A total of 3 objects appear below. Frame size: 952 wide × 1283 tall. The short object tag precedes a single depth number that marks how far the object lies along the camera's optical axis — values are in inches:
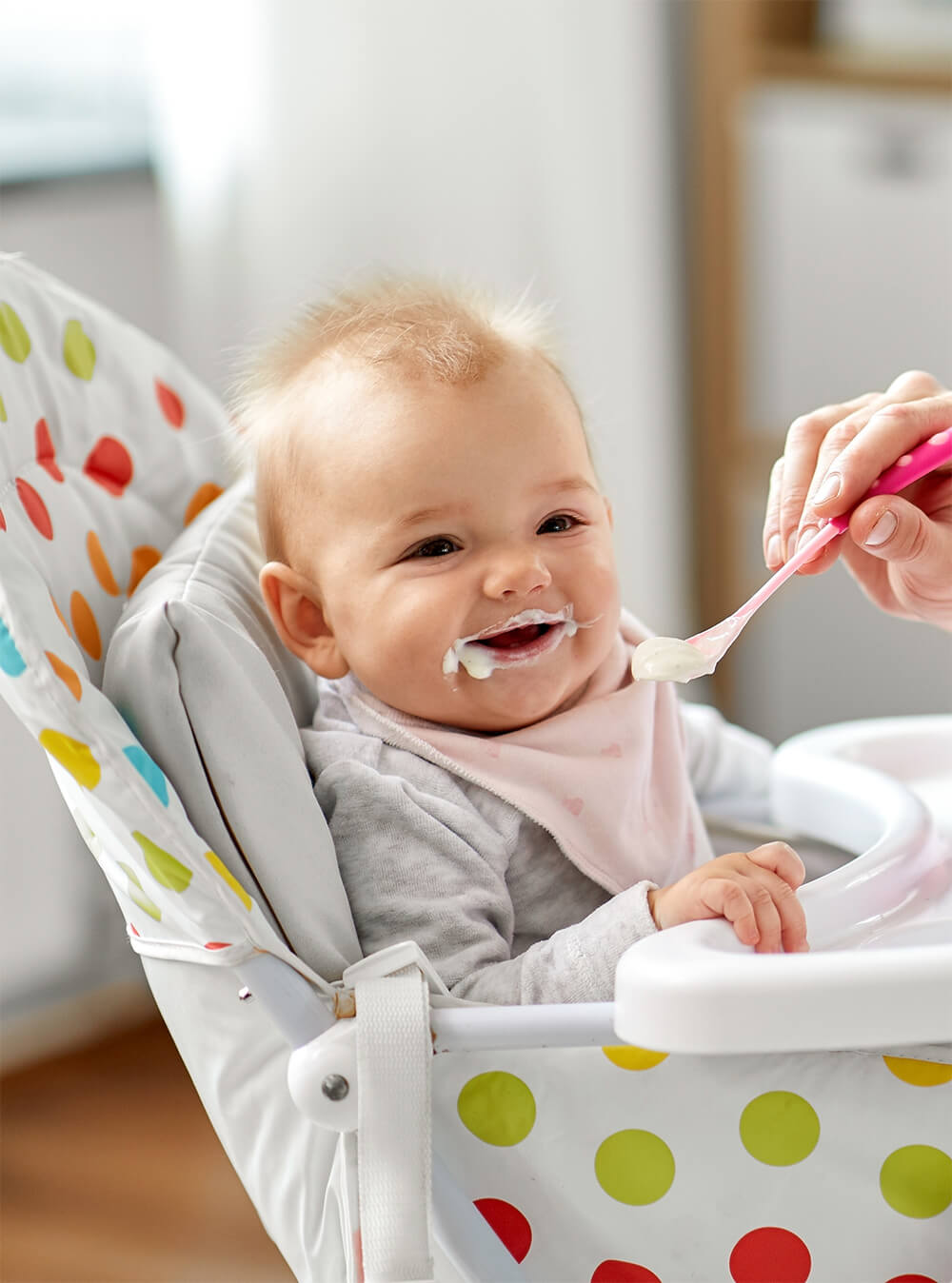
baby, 42.3
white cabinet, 82.9
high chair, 38.5
